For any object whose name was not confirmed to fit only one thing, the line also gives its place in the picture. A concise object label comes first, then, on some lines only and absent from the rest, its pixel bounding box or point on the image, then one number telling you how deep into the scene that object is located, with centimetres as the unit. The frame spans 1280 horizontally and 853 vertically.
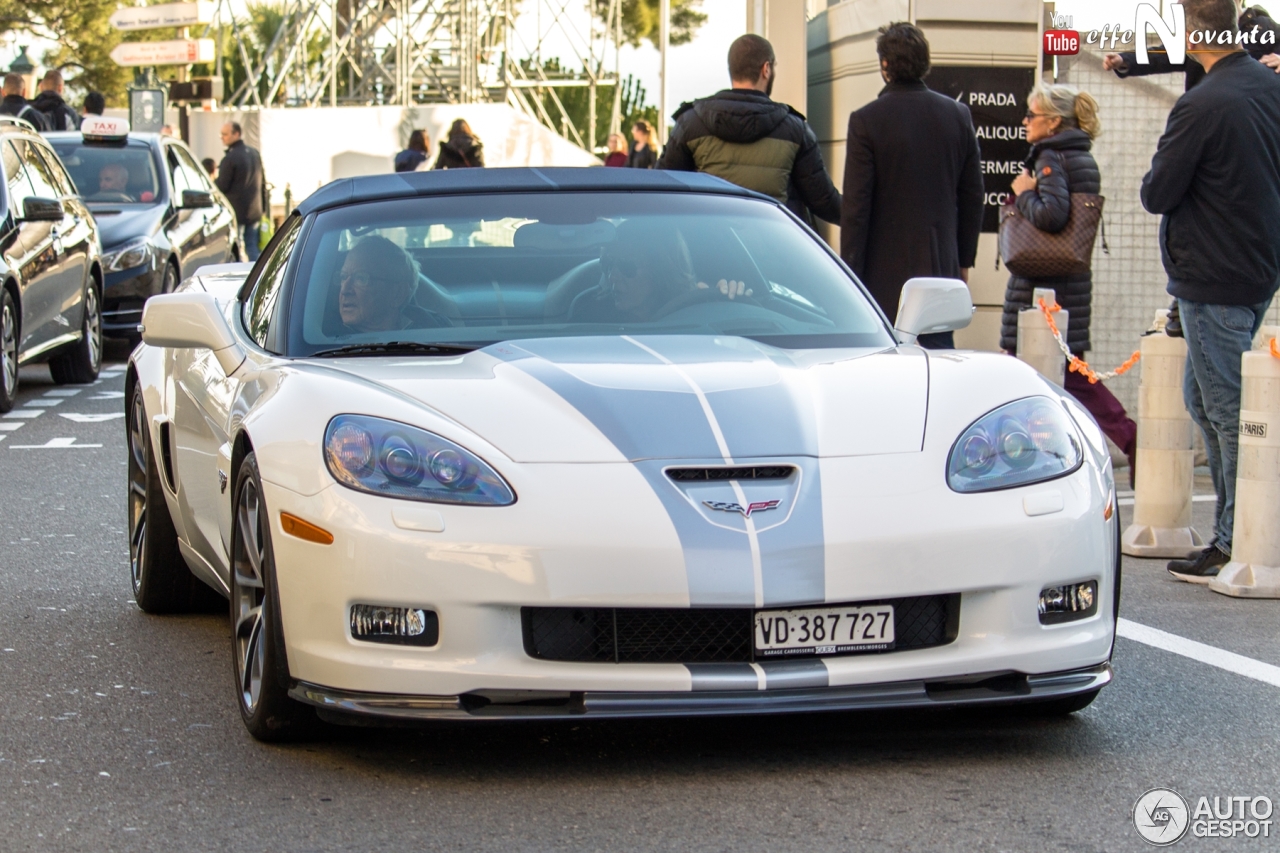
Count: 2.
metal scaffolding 5434
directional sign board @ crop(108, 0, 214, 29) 3747
